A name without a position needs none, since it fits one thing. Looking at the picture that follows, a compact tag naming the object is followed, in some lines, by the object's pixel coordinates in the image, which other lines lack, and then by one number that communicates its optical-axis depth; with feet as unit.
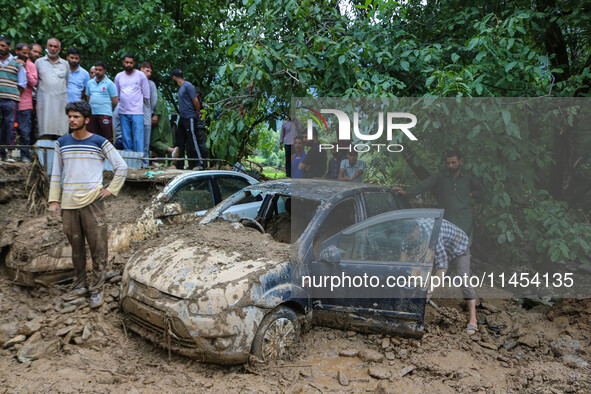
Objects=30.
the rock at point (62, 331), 12.82
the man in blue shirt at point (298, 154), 26.37
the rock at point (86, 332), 12.71
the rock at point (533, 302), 16.56
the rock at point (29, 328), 12.84
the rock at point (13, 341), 12.44
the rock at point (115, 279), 15.40
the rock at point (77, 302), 14.14
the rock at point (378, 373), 11.70
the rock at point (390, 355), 12.61
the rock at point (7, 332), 12.65
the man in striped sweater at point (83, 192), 13.92
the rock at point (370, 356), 12.44
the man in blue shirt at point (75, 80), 23.00
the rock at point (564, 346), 13.01
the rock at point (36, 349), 11.96
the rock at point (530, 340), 13.56
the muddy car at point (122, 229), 15.14
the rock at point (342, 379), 11.37
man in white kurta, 22.20
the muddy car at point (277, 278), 11.18
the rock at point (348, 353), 12.75
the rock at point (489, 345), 13.35
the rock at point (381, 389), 10.91
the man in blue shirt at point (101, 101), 22.90
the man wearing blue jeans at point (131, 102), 23.99
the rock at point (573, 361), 12.30
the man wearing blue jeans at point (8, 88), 20.72
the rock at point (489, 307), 15.96
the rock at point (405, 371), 11.83
